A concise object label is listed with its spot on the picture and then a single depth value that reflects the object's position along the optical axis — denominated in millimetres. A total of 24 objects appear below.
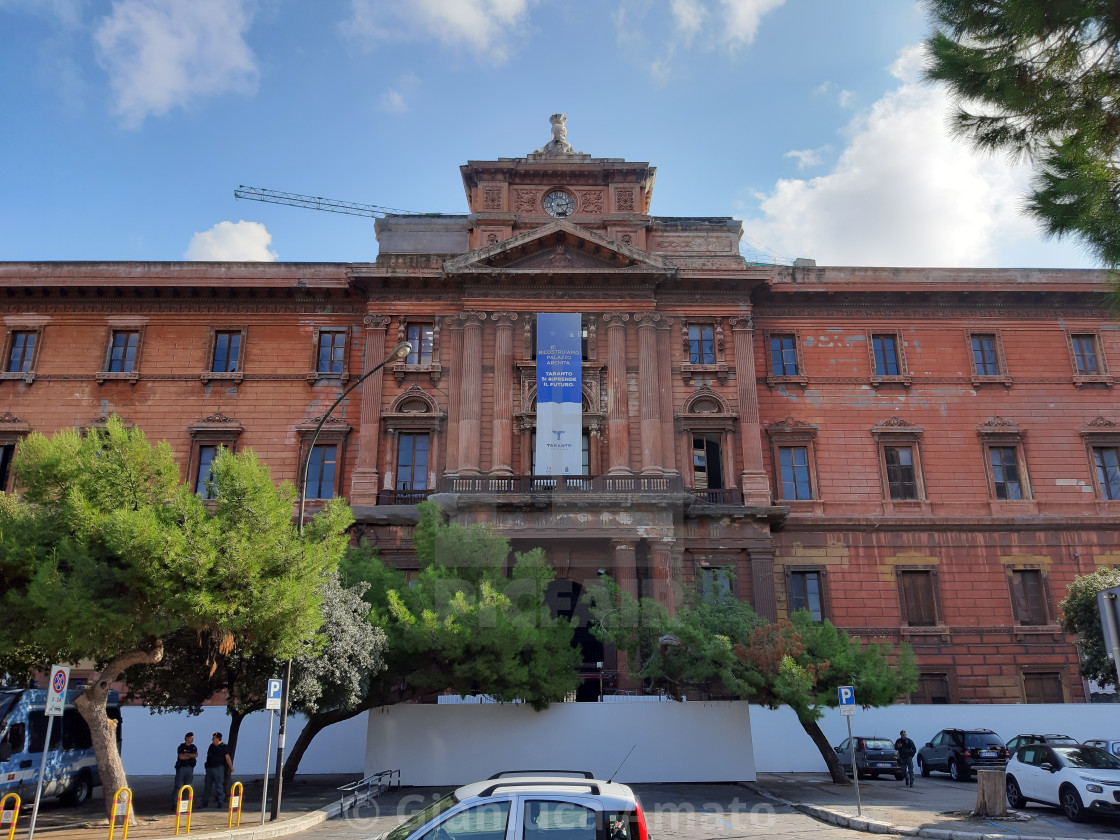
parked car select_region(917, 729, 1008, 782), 22594
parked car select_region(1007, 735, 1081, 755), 19312
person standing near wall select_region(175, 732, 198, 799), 16344
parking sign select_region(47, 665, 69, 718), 12344
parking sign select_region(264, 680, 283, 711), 15367
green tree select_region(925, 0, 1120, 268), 9719
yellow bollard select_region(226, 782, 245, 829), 14449
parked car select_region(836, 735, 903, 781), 22922
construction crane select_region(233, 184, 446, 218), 63594
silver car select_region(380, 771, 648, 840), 7680
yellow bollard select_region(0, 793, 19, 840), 12211
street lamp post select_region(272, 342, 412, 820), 15281
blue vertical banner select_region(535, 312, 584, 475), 29719
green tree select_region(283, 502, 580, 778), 19219
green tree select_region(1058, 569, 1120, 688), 25938
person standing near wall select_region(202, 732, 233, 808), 16719
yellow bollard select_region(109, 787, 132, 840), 13133
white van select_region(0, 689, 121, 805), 15867
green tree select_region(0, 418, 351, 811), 13883
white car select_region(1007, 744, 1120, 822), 15039
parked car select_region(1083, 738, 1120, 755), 19281
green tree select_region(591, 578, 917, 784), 19625
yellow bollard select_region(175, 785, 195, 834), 13566
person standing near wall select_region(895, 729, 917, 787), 22088
